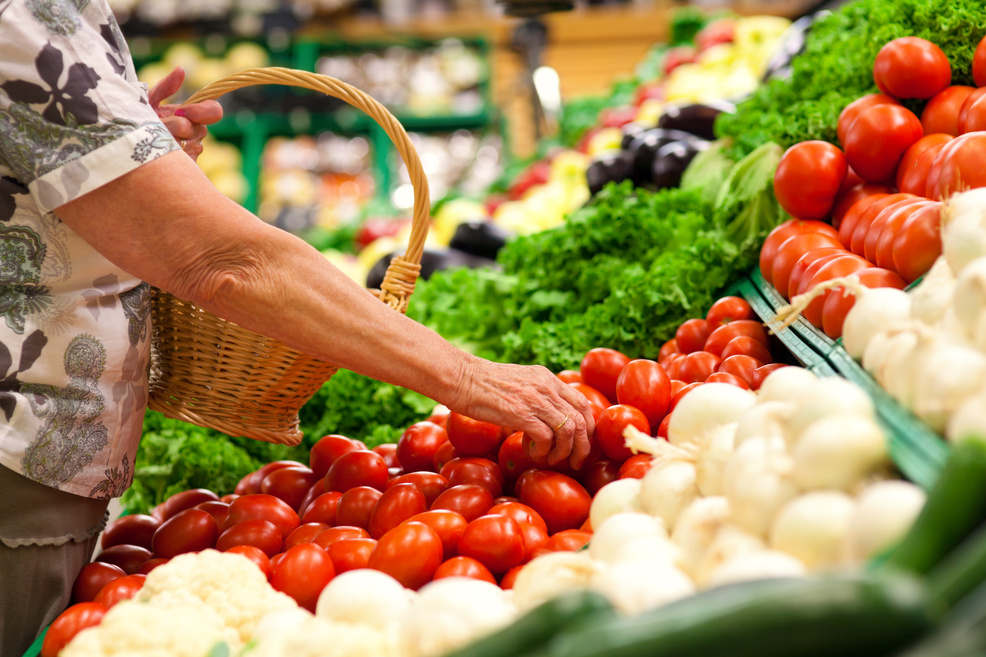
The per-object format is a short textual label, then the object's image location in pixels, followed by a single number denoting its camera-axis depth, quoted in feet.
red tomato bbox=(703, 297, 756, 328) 7.01
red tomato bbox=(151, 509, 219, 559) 5.83
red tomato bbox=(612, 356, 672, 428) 5.91
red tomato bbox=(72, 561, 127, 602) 5.38
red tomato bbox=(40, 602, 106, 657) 4.42
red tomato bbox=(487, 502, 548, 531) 5.27
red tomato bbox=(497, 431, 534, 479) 6.00
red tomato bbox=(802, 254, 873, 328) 5.28
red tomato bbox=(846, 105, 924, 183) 6.31
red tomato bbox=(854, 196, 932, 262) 5.34
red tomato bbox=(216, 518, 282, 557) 5.63
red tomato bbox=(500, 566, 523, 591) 4.71
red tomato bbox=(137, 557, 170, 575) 5.56
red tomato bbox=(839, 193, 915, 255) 5.78
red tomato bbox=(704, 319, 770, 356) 6.62
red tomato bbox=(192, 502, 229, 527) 6.18
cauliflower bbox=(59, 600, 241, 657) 3.57
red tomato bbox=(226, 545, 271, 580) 5.01
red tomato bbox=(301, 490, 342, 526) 6.05
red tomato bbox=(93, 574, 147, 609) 4.76
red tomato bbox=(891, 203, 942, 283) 4.58
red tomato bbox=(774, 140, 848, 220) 6.49
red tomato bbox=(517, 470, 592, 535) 5.46
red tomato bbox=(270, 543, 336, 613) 4.72
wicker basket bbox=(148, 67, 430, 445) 6.38
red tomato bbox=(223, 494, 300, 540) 6.00
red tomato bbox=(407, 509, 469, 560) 5.07
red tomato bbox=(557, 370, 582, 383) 6.81
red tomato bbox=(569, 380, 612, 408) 6.17
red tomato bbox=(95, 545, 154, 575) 5.84
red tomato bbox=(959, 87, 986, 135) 6.05
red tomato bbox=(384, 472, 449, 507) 5.86
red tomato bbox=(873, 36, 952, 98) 6.53
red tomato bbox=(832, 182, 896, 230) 6.47
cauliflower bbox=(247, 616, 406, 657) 3.17
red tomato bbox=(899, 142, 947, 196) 5.88
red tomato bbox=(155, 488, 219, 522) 6.63
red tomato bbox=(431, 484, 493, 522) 5.48
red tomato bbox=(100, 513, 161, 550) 6.35
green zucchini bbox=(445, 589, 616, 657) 2.62
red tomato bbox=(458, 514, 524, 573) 4.84
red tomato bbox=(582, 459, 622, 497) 5.76
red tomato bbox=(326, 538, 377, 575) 4.92
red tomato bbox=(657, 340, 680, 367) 7.45
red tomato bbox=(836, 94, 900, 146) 6.68
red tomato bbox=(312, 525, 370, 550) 5.34
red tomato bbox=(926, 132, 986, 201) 4.97
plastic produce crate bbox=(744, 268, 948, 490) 2.89
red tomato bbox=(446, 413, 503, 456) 6.19
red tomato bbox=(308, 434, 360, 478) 6.95
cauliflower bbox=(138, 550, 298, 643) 4.07
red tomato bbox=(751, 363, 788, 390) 5.65
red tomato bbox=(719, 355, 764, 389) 5.89
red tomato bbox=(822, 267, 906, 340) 4.85
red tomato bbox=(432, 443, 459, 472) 6.47
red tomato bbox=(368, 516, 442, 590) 4.67
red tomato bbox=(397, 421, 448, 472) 6.72
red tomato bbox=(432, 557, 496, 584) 4.59
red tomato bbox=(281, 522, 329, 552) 5.65
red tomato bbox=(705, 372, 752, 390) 5.59
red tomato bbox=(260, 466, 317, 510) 6.77
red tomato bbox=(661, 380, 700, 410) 6.02
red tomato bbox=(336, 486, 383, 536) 5.76
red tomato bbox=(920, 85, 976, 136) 6.36
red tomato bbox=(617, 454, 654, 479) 5.23
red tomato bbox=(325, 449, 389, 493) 6.35
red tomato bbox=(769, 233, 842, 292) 6.24
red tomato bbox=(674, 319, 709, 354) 7.22
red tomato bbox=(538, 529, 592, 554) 4.84
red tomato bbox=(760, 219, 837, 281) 6.47
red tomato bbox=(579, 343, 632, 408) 6.61
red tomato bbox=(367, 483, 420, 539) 5.46
